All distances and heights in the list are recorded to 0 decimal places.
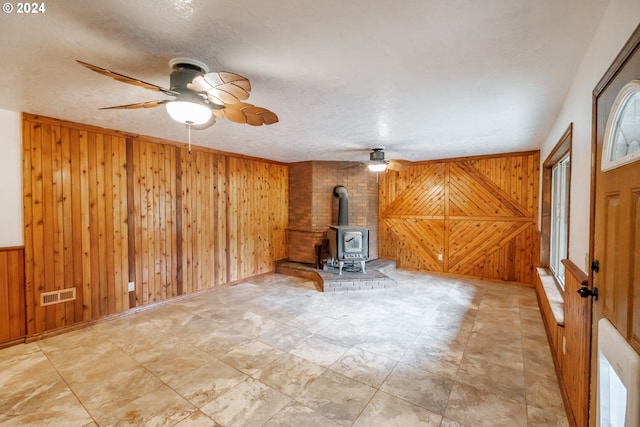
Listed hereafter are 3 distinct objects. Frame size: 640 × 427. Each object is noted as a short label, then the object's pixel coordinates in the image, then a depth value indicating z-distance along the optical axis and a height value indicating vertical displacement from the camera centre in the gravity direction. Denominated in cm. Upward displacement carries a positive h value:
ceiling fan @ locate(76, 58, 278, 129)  161 +74
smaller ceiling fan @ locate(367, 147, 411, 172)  452 +78
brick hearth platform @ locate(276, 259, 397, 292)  473 -125
